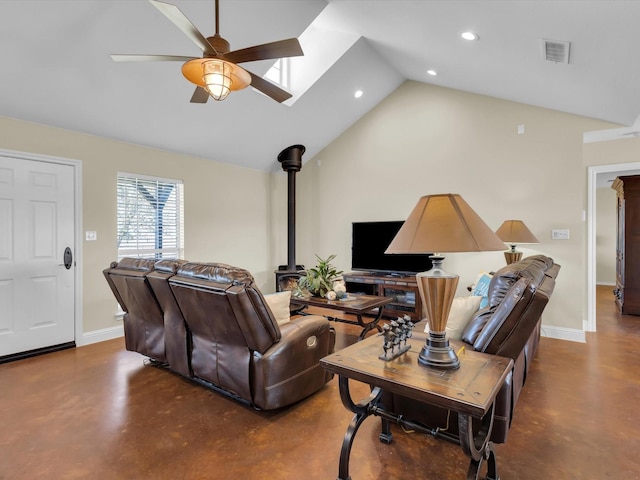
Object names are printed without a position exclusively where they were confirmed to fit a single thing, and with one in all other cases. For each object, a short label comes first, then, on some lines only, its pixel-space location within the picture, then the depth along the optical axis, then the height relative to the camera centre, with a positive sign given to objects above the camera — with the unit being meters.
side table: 1.29 -0.59
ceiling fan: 2.17 +1.19
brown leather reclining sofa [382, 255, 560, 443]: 1.67 -0.51
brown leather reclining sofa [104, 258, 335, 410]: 2.15 -0.69
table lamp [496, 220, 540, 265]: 3.78 +0.06
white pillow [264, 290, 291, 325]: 2.54 -0.51
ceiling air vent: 2.74 +1.59
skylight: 4.08 +2.36
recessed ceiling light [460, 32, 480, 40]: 3.05 +1.86
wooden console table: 4.70 -0.74
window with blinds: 4.29 +0.31
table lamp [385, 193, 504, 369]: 1.35 -0.02
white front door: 3.39 -0.15
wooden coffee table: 3.43 -0.69
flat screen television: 4.93 -0.24
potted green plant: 3.89 -0.48
